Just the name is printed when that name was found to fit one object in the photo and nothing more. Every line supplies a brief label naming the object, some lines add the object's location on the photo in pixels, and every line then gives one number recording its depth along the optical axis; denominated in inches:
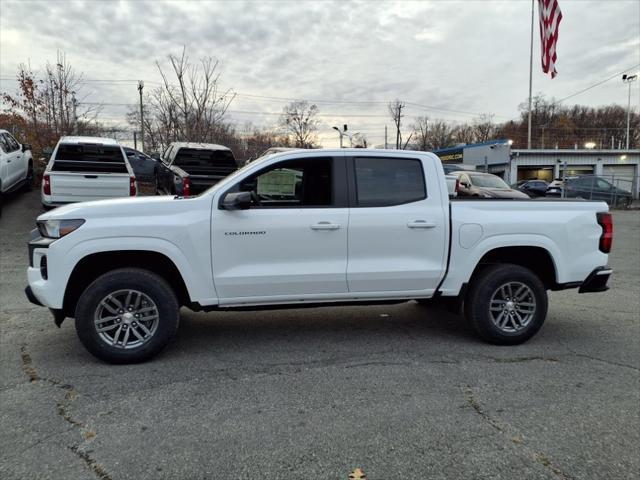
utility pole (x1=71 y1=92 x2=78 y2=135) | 771.4
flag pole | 1654.8
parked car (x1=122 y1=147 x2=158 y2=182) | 725.3
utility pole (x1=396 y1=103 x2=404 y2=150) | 2534.4
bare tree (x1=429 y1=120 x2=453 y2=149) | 3741.6
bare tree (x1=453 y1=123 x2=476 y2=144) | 3887.8
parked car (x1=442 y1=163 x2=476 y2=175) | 943.7
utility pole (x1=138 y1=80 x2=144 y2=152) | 1501.0
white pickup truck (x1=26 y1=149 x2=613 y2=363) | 166.1
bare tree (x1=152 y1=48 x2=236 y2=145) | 808.3
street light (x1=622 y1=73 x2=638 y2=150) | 2090.3
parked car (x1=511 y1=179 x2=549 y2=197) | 1317.7
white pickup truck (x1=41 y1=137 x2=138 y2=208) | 380.5
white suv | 450.6
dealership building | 1683.1
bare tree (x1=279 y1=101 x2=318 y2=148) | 2938.0
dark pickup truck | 439.2
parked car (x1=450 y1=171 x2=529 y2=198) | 602.4
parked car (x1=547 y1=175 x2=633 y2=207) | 1035.9
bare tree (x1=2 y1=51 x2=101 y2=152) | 744.3
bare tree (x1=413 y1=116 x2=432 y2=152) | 3512.8
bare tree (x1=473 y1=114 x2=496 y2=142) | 3828.7
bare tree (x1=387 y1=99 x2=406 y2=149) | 2589.6
